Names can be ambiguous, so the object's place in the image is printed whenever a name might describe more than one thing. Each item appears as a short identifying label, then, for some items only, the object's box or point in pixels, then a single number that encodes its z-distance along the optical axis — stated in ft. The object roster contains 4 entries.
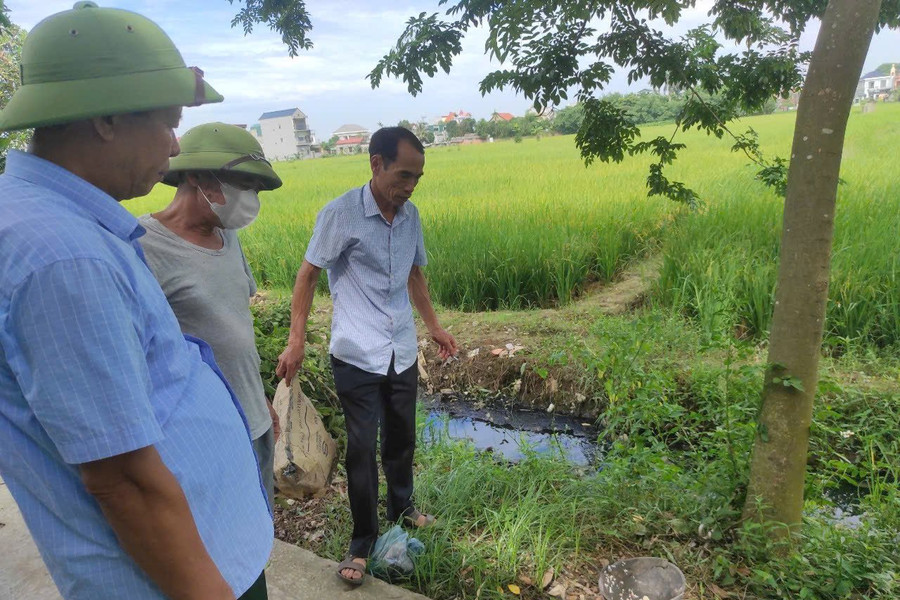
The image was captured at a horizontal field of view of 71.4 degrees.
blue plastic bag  7.70
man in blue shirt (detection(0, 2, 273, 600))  2.60
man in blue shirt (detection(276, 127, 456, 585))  7.68
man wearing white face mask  5.76
